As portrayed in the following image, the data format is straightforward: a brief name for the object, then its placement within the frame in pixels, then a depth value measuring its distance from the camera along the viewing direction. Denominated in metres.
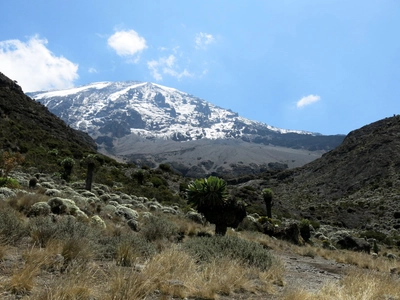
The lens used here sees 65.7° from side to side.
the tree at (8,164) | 18.66
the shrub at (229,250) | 8.37
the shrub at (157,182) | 42.78
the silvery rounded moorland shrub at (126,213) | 15.62
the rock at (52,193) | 16.58
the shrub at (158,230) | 11.34
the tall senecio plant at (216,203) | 16.31
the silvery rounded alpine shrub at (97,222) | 11.60
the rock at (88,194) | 20.86
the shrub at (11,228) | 6.98
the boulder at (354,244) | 23.27
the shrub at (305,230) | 26.11
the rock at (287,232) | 22.13
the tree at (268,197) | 38.17
